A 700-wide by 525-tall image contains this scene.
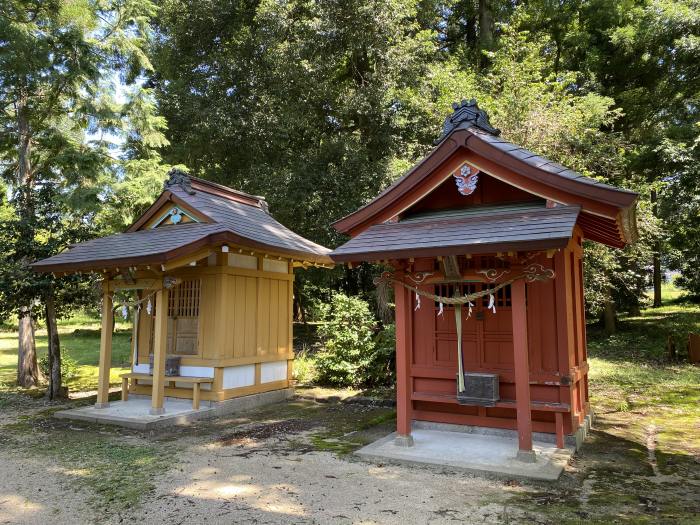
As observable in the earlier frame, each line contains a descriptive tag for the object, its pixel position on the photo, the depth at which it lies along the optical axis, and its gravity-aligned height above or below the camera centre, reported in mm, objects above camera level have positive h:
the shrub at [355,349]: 11586 -759
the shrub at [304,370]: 12906 -1482
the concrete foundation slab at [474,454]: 5582 -1748
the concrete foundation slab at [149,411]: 8242 -1719
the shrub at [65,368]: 13102 -1384
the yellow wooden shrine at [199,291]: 8617 +543
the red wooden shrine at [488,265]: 5984 +722
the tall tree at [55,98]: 11727 +5859
